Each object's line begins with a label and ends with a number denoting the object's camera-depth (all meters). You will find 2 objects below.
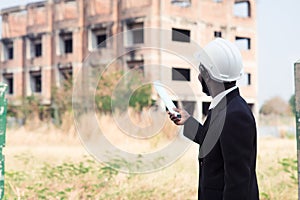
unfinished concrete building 29.12
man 2.42
